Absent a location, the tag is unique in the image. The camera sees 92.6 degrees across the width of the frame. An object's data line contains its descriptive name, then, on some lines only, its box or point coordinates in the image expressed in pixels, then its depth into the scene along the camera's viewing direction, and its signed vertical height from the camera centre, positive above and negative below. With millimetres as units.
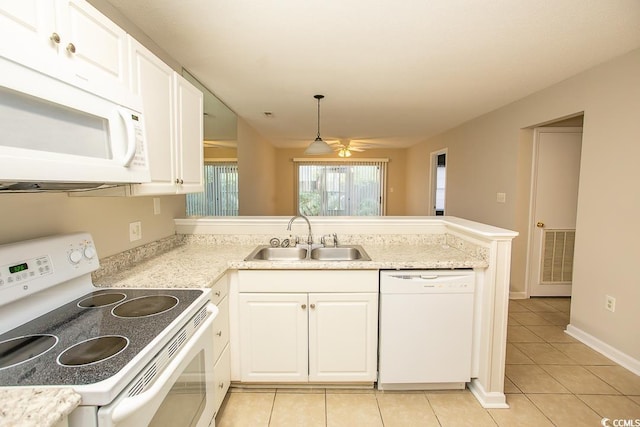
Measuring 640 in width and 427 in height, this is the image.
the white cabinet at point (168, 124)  1427 +369
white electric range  764 -460
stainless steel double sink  2275 -449
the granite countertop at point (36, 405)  616 -461
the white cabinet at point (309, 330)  1854 -845
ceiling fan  6370 +1079
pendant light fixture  3721 +544
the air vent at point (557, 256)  3527 -706
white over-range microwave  737 +162
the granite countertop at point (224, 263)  1496 -422
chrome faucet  2330 -258
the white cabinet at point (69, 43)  782 +473
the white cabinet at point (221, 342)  1645 -846
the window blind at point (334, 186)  7758 +187
